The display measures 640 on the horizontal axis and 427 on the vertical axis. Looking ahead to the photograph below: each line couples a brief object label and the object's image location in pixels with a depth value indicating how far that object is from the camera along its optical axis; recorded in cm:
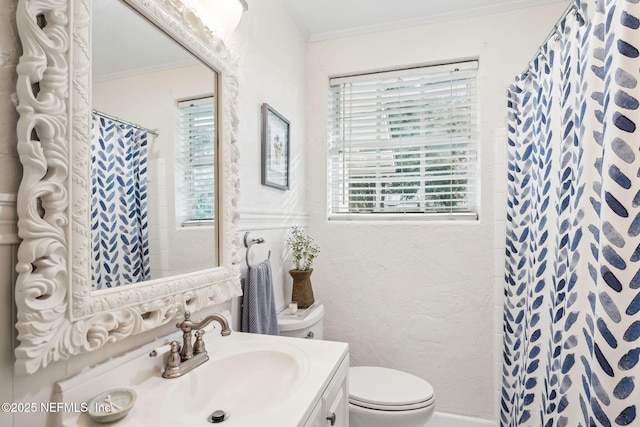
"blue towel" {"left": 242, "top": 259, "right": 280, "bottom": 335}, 134
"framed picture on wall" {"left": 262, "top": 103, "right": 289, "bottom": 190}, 160
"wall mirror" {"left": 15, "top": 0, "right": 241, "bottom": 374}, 60
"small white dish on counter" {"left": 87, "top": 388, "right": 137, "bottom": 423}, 67
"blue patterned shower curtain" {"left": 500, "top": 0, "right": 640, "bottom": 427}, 81
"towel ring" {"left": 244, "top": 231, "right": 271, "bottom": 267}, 142
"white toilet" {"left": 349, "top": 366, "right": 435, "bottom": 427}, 147
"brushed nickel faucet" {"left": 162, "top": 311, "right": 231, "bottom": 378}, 90
